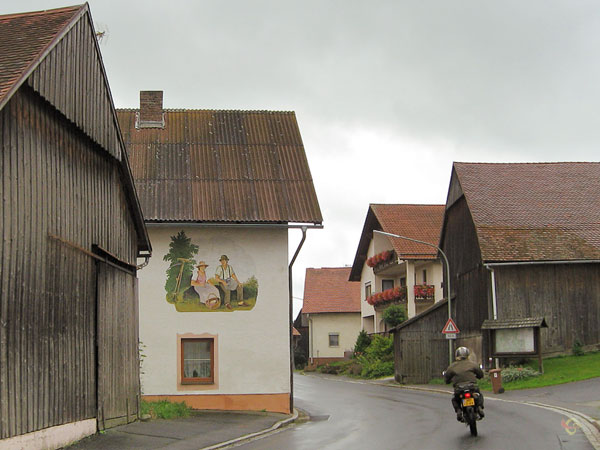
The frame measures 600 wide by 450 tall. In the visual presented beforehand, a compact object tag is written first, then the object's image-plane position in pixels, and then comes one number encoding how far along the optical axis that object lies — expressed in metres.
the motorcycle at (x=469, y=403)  15.05
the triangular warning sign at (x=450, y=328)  35.25
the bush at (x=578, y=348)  35.22
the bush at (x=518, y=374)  31.98
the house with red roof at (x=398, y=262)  50.81
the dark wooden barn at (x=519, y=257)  35.25
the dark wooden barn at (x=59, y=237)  12.05
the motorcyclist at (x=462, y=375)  15.59
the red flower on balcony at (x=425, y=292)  50.41
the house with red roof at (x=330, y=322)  69.56
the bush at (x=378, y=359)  47.38
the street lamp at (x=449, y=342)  36.47
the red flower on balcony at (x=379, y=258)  54.00
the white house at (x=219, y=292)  23.17
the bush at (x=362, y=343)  54.91
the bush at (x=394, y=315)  50.50
